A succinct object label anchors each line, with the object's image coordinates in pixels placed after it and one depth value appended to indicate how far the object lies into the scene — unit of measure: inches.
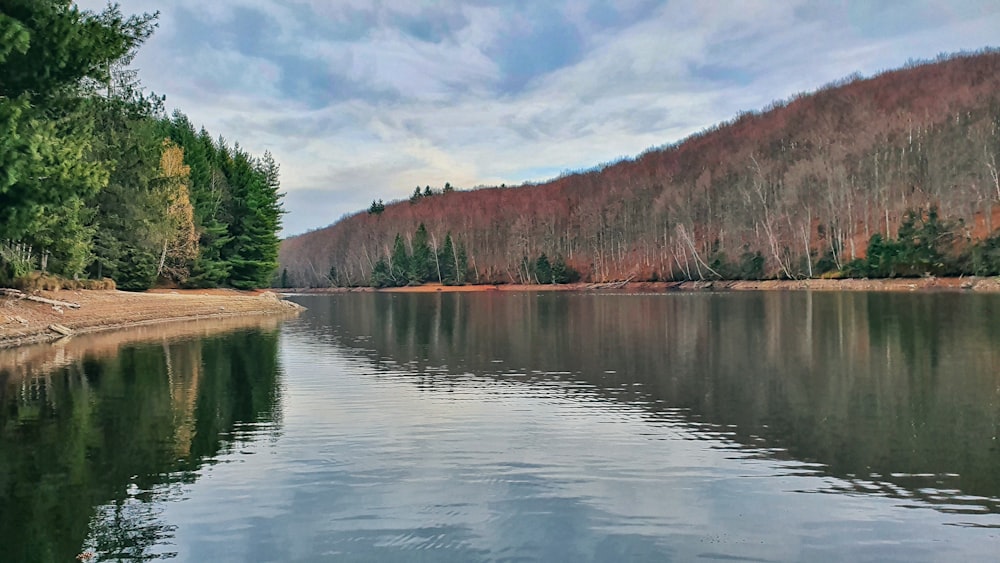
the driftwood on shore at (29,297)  1254.3
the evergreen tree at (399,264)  6038.4
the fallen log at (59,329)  1303.9
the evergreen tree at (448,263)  5885.8
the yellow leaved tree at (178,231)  2223.2
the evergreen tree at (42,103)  753.0
